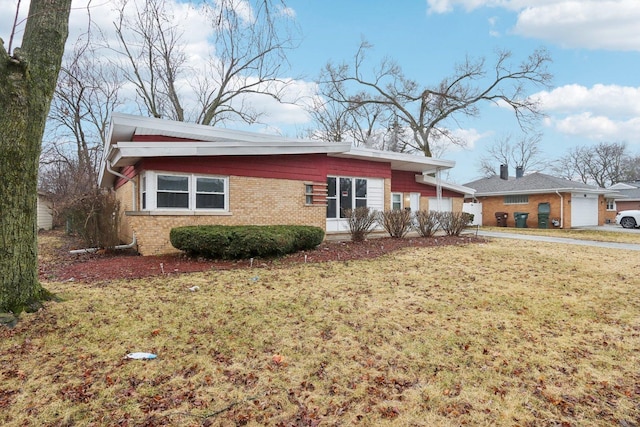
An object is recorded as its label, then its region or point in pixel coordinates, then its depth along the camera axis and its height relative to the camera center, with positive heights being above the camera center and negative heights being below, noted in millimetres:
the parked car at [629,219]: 21767 -177
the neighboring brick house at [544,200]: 21547 +1099
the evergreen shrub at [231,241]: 8070 -642
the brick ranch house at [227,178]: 9203 +1210
